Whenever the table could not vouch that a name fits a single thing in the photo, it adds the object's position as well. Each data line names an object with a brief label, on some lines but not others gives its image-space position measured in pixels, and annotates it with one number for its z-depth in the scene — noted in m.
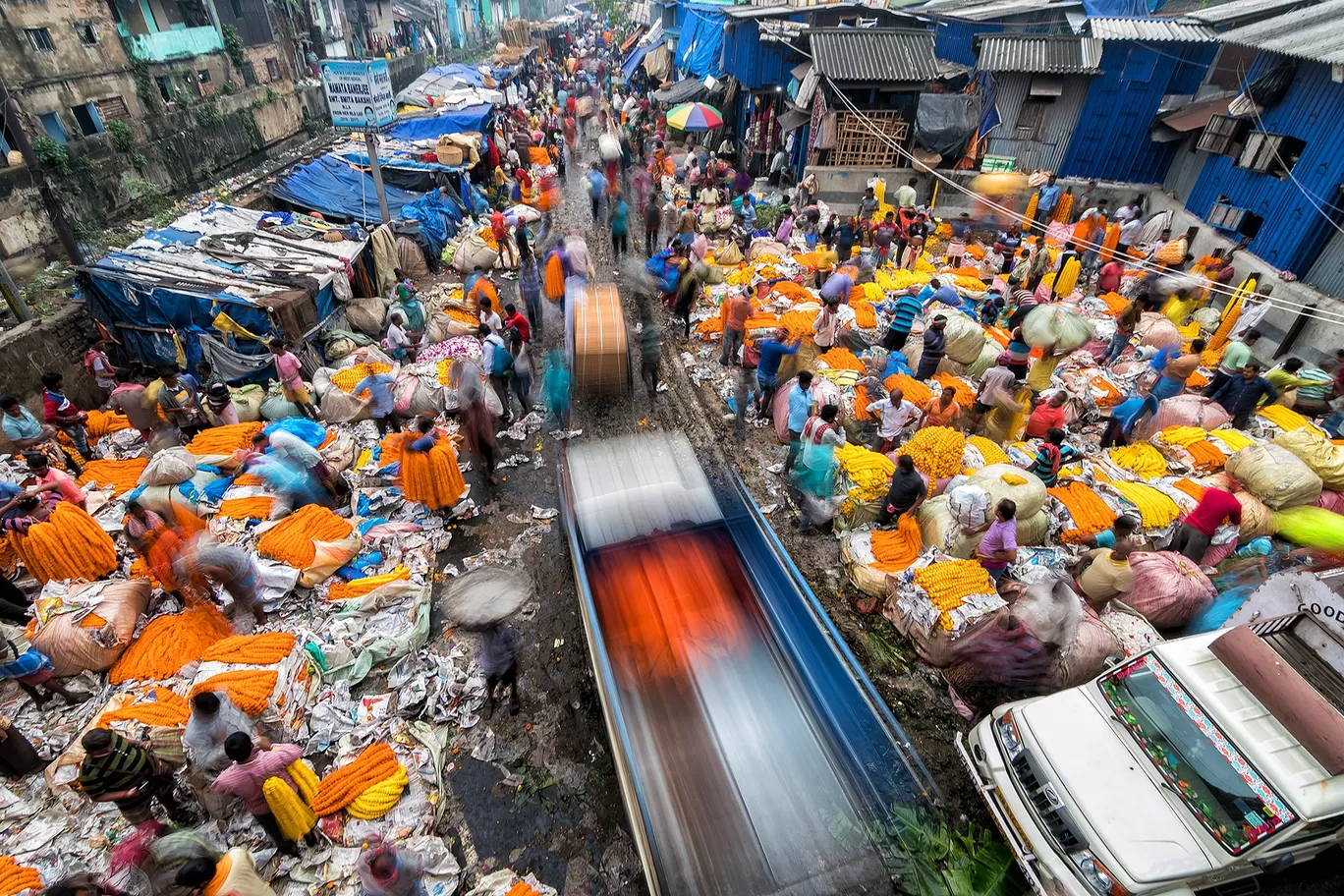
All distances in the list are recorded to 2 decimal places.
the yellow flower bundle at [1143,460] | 6.84
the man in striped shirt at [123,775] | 3.68
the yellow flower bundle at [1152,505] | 6.16
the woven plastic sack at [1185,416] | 7.39
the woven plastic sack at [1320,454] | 6.32
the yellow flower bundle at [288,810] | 3.86
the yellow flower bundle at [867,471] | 6.64
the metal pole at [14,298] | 8.53
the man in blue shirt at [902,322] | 8.85
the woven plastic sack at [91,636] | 5.01
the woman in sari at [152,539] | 5.27
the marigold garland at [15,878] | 3.94
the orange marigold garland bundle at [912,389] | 7.91
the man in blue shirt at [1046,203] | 14.34
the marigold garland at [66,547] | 5.77
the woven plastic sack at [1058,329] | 7.89
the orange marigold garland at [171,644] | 5.20
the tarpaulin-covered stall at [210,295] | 8.63
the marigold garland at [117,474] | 7.34
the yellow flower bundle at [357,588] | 5.91
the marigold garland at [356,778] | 4.47
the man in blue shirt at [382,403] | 8.24
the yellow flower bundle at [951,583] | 5.38
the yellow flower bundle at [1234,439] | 6.86
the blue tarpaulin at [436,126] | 17.55
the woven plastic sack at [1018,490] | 5.89
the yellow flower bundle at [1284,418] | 7.38
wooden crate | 15.16
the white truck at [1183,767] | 3.46
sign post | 10.53
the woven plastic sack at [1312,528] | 6.04
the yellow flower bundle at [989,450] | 7.00
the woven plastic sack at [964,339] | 8.66
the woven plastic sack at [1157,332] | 9.55
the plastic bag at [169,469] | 5.88
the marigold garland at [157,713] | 4.61
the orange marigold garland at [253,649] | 5.03
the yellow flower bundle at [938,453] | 6.71
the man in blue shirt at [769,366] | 8.01
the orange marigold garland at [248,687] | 4.64
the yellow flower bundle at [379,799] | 4.47
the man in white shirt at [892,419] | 7.27
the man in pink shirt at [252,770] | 3.70
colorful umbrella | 16.28
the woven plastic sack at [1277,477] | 6.06
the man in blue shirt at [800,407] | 7.17
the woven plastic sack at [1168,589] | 5.37
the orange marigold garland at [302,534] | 6.07
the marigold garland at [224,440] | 7.50
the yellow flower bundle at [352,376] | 8.70
